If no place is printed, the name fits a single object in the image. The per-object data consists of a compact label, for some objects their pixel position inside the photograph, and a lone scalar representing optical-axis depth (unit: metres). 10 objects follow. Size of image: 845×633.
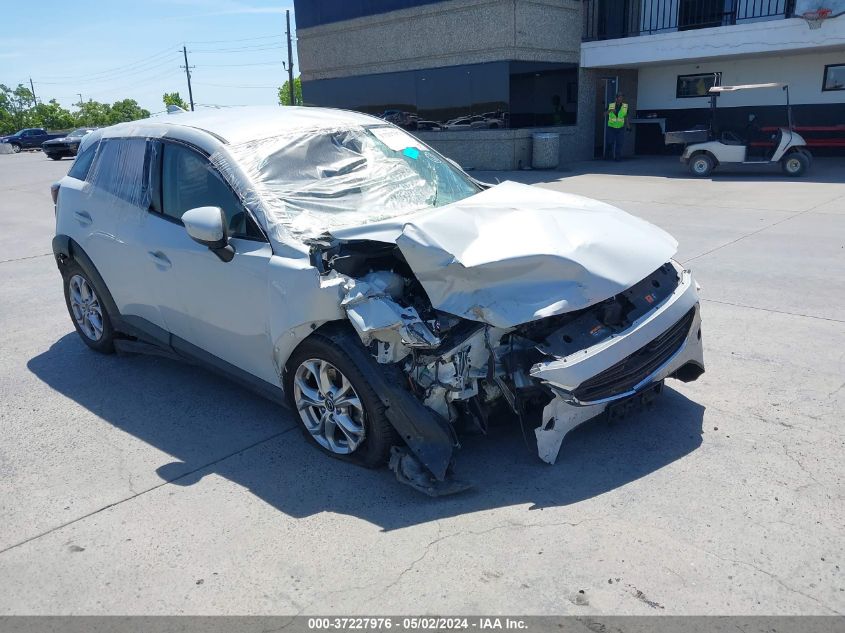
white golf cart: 14.78
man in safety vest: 18.66
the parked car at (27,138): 43.94
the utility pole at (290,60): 40.62
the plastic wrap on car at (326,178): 4.08
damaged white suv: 3.48
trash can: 18.17
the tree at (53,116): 79.19
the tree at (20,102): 78.56
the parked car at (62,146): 30.48
